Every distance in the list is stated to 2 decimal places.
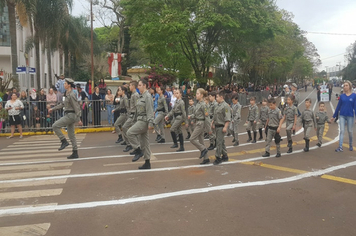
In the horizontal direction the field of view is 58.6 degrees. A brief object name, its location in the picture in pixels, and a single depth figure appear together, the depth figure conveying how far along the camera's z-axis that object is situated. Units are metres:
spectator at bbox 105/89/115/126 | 14.38
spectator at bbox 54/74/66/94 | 16.27
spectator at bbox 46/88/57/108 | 13.68
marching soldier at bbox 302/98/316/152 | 9.66
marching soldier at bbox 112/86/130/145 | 9.77
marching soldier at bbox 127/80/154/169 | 7.04
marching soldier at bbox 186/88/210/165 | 7.75
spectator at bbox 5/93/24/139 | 12.05
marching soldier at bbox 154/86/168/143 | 10.52
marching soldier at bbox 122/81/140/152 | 8.04
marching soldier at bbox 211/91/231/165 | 7.49
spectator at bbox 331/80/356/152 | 9.24
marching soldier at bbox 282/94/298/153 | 9.21
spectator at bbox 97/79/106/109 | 16.16
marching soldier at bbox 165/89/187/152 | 9.48
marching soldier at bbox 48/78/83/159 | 8.15
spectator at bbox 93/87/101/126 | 14.27
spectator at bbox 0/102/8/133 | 12.74
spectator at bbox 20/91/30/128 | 13.15
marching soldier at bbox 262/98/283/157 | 8.51
